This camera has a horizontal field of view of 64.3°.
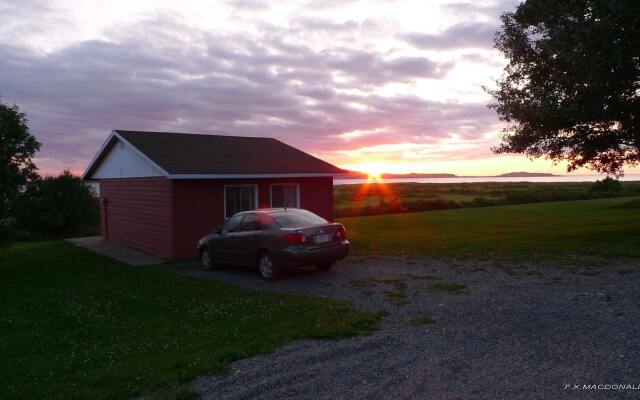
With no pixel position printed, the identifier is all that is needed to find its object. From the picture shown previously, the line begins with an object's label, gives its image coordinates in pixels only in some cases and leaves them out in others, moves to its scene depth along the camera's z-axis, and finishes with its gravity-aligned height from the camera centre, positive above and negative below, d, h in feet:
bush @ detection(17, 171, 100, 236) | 109.81 -3.04
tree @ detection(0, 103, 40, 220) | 47.88 +3.78
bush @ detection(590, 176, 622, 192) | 168.94 -1.08
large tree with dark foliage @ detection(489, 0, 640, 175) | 44.01 +9.54
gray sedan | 37.37 -3.96
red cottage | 54.03 +0.88
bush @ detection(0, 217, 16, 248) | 44.12 -3.36
